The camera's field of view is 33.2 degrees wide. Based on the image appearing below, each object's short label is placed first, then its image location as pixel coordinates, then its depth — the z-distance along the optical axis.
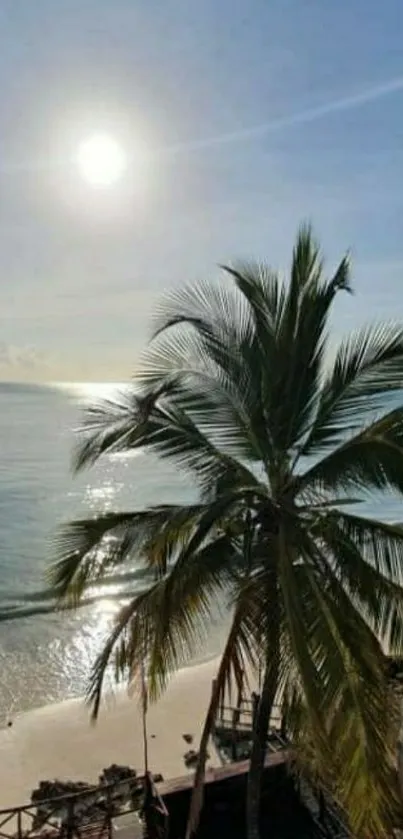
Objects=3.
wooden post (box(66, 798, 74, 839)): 9.03
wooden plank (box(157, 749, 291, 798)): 9.80
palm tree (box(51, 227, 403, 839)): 6.21
